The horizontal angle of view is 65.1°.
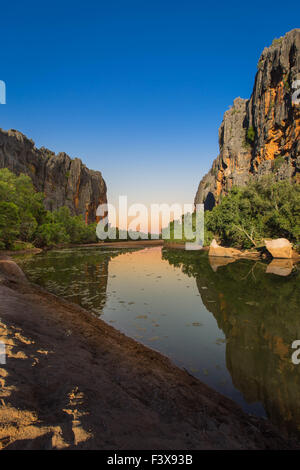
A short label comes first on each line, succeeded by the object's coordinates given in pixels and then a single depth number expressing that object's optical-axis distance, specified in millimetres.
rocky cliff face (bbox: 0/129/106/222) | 76438
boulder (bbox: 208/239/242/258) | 35219
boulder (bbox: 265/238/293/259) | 27188
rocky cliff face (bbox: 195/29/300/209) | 48375
